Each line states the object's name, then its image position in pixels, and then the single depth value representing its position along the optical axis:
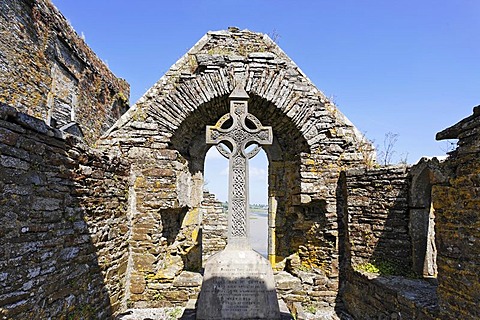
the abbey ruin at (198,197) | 3.71
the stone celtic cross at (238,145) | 4.71
